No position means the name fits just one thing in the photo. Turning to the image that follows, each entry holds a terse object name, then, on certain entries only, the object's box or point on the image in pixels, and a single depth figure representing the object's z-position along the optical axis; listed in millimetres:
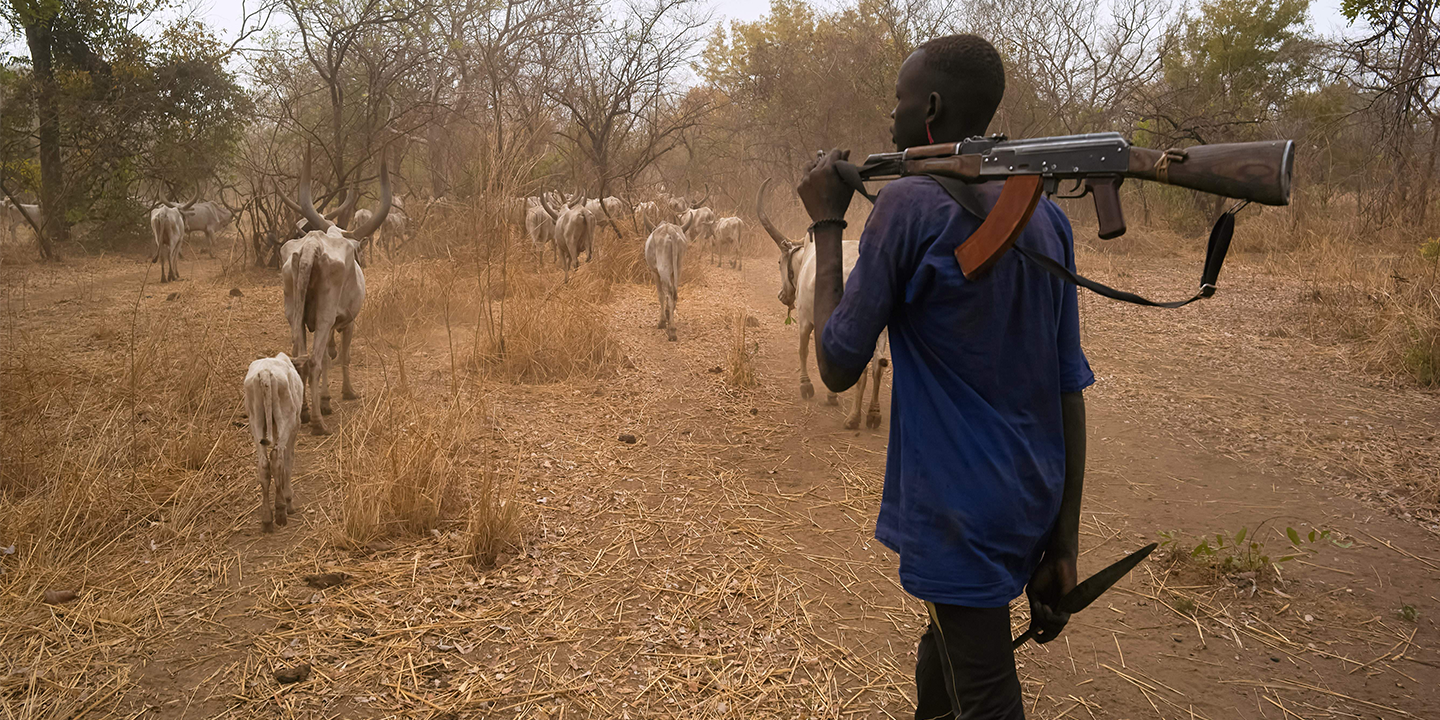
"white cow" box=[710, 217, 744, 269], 15344
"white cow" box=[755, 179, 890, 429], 6008
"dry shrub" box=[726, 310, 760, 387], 7109
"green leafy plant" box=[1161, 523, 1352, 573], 3713
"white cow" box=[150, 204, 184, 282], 11570
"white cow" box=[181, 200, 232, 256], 14438
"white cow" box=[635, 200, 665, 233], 15086
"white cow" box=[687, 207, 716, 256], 15391
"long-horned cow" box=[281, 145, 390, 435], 5328
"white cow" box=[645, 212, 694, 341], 9398
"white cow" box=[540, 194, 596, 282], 11227
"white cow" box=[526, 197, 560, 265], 13461
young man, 1586
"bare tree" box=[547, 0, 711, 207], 15586
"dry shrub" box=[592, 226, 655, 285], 12633
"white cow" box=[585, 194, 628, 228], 12042
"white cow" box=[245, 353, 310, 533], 4031
